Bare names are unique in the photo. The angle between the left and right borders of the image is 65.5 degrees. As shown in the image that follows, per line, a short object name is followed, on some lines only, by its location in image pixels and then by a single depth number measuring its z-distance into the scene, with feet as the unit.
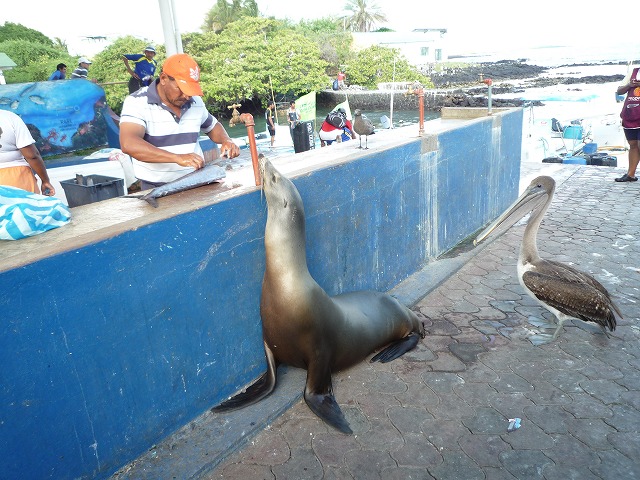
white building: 196.54
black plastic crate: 15.90
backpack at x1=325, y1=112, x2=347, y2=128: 36.52
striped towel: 8.76
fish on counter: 11.05
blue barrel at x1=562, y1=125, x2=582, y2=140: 57.82
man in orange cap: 11.89
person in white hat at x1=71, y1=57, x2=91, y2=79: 39.50
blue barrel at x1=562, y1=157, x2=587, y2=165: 43.50
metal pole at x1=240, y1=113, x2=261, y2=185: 10.77
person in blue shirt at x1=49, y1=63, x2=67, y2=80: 39.22
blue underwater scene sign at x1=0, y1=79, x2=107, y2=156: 30.30
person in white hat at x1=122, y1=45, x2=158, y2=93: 29.76
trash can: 35.81
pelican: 12.78
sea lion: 10.69
